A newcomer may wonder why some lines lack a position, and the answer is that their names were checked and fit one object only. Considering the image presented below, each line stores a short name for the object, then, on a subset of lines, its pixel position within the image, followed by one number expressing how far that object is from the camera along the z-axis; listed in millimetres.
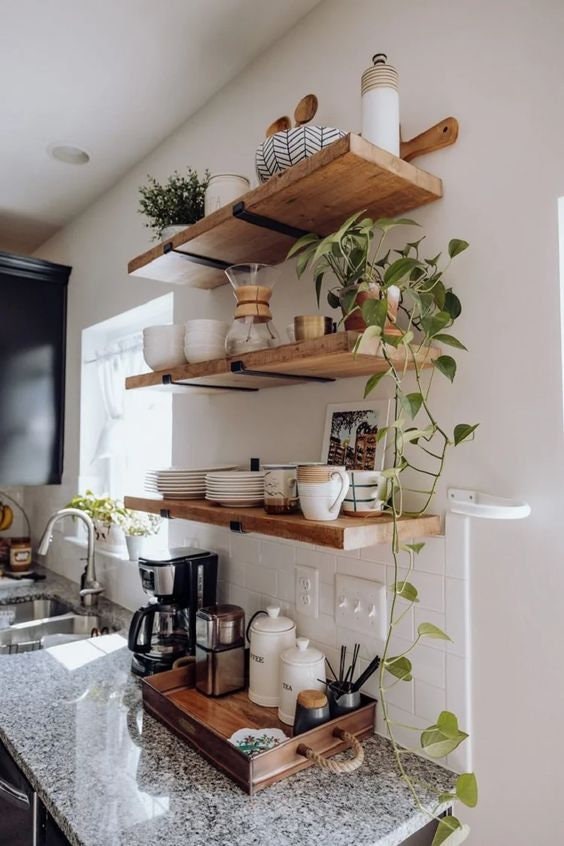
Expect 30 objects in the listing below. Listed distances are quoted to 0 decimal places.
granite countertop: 917
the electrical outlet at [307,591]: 1372
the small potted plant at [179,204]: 1562
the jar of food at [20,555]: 2946
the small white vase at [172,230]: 1515
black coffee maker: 1535
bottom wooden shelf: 964
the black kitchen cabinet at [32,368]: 2840
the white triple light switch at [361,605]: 1211
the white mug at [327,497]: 1030
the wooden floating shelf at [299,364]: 1001
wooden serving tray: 1033
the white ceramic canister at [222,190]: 1379
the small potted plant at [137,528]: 2131
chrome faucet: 2320
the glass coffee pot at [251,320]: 1264
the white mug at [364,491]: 1070
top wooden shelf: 1013
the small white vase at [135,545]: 2126
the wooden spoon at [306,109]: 1378
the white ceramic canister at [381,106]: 1108
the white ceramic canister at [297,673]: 1191
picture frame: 1229
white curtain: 2644
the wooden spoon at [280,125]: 1429
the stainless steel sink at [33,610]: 2514
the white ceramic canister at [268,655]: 1301
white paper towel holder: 944
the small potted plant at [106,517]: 2346
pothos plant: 921
